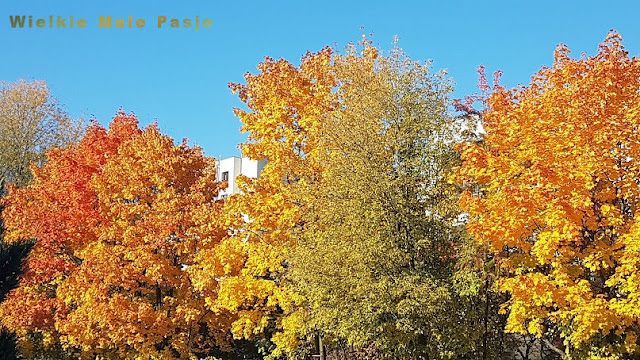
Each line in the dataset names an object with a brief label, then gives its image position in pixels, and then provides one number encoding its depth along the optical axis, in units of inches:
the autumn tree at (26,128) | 1765.5
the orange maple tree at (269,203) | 933.2
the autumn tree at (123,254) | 997.2
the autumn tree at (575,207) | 686.5
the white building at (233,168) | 2711.6
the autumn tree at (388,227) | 786.2
